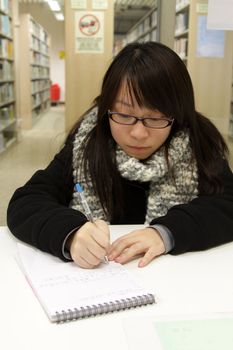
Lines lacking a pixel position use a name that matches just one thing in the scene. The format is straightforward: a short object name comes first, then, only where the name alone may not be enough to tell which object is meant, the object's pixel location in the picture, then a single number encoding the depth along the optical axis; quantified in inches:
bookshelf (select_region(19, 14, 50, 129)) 269.7
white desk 22.9
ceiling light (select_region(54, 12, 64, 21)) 95.9
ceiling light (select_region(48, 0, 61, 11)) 124.4
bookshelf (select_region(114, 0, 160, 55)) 98.7
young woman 35.5
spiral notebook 25.6
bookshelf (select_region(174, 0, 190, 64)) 94.8
